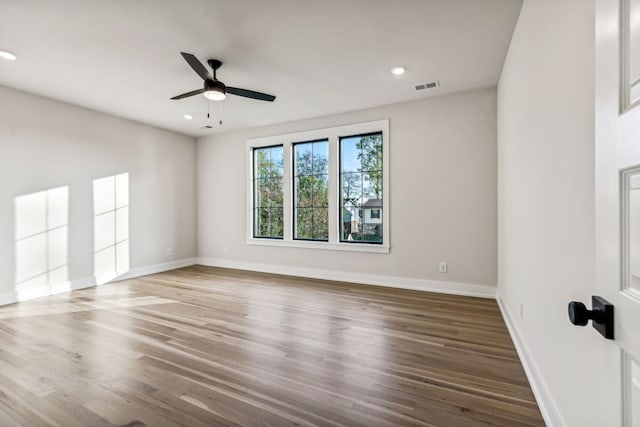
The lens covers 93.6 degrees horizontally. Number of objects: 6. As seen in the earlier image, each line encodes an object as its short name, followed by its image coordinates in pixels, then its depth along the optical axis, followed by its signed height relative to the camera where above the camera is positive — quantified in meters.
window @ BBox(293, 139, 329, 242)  5.17 +0.40
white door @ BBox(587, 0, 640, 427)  0.60 +0.06
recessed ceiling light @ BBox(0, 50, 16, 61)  2.96 +1.59
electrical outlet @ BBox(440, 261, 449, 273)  4.15 -0.76
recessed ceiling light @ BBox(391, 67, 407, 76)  3.35 +1.60
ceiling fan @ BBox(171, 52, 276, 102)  2.97 +1.31
